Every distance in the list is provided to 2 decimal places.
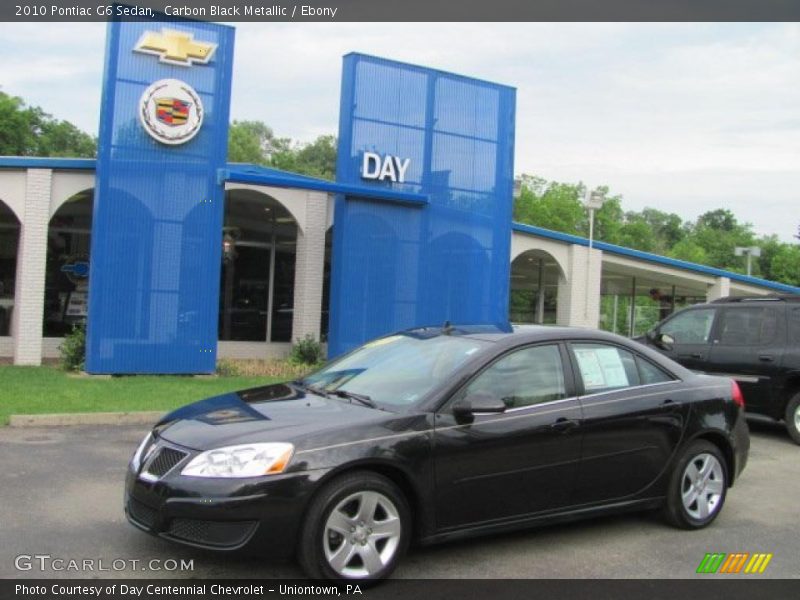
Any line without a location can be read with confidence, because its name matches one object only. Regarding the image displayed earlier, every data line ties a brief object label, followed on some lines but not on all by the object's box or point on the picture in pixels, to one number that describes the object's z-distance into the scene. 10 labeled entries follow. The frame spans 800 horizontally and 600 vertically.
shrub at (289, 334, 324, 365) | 17.05
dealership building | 14.12
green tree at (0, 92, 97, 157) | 49.44
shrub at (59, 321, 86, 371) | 14.55
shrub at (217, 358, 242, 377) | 15.38
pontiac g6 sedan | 4.47
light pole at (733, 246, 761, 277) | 37.19
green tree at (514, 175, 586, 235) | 61.22
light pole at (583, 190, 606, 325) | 20.06
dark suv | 10.31
